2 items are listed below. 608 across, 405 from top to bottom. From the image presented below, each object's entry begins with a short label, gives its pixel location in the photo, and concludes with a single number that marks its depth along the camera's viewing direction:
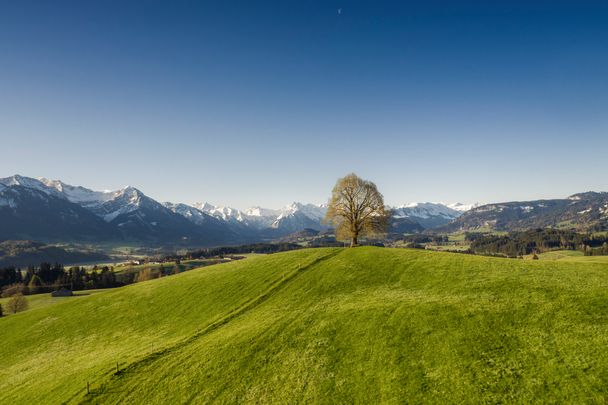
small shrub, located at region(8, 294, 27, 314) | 117.88
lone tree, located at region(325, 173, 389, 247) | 70.06
